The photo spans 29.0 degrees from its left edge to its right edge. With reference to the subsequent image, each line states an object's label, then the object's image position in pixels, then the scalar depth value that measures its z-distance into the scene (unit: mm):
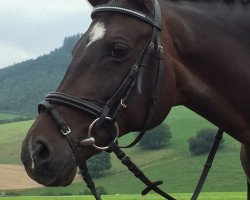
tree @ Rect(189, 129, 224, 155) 74438
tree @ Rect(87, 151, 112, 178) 71875
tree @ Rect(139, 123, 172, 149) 81812
